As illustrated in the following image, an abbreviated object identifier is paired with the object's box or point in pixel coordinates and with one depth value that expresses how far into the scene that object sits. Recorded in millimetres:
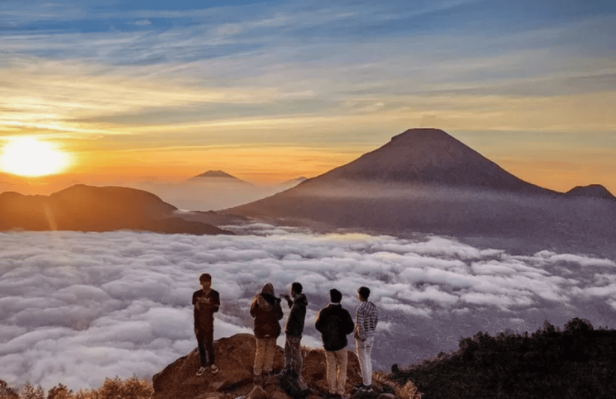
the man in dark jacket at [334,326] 10906
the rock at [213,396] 11105
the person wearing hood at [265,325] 11070
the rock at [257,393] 10930
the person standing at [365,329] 11086
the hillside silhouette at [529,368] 13070
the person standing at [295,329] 10906
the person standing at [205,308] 11789
